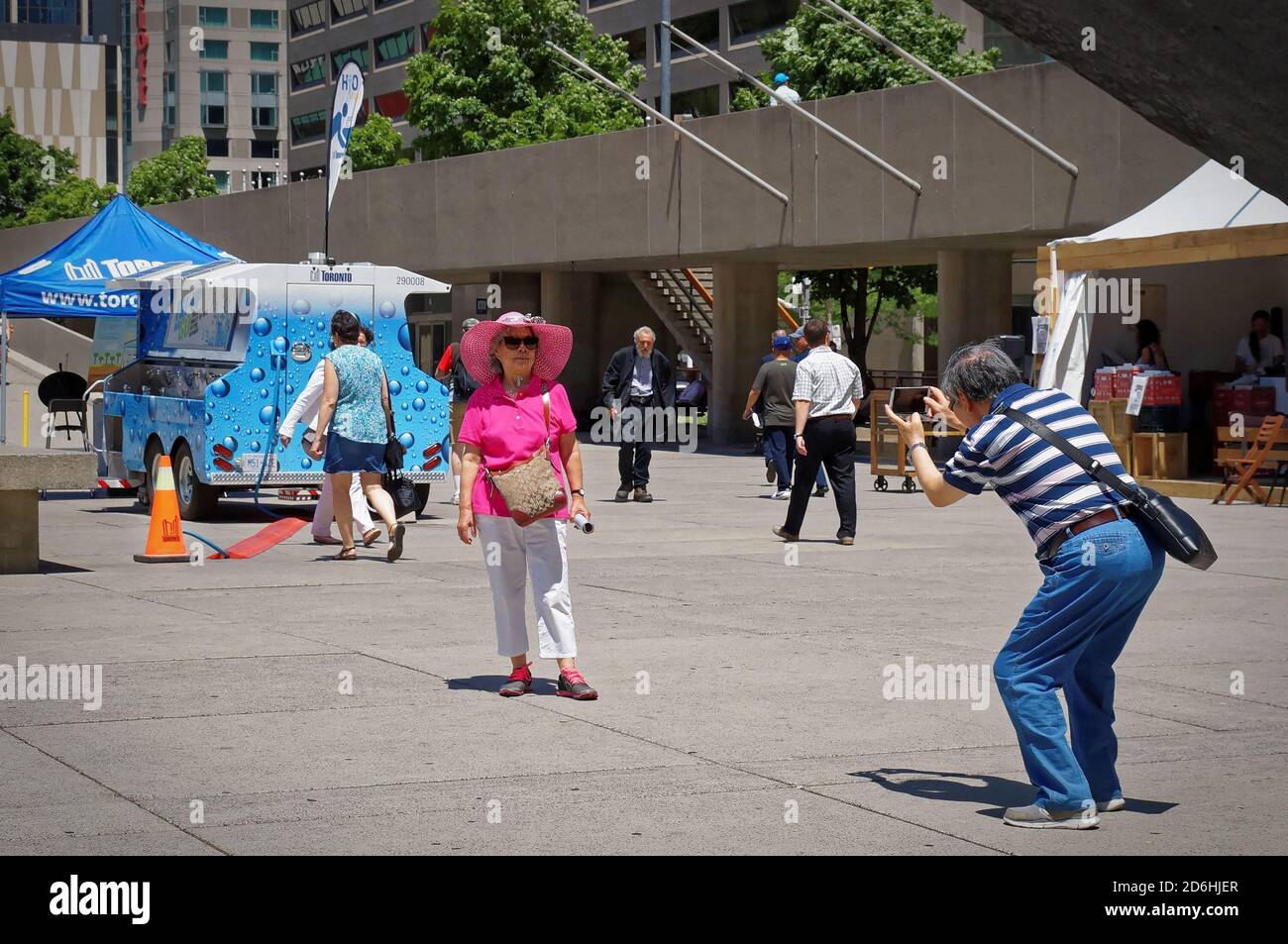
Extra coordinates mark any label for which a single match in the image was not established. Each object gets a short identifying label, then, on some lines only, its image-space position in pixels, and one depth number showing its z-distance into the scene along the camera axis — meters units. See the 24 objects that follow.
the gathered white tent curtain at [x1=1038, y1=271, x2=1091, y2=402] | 22.14
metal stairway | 39.72
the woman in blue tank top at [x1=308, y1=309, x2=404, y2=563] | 14.16
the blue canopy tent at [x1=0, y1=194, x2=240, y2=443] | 22.89
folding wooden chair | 19.38
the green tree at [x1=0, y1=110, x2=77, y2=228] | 80.00
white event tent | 19.80
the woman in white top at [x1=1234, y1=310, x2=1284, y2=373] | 21.67
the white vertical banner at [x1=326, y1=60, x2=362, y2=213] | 22.31
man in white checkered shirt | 15.62
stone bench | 12.65
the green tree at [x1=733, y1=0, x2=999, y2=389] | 46.94
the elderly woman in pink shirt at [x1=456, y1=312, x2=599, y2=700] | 8.57
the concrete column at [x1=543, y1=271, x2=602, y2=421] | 37.97
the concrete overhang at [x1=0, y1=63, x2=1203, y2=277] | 24.67
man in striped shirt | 6.07
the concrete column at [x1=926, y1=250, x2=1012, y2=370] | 29.33
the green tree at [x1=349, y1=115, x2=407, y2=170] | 68.25
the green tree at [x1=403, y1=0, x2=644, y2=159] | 54.50
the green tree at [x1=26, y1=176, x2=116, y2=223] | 76.12
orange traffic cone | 14.02
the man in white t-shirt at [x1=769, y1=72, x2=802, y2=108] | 28.00
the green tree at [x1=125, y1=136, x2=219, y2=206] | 86.44
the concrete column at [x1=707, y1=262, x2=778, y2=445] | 33.69
